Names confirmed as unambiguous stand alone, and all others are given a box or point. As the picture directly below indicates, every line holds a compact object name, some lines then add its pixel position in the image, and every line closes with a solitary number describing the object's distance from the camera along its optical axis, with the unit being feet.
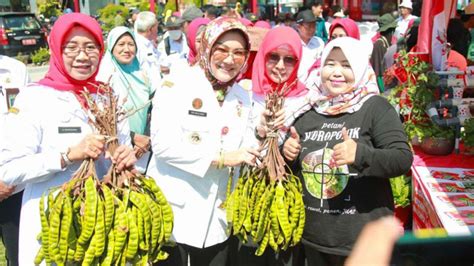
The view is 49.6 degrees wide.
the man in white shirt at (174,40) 28.39
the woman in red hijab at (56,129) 7.44
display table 9.68
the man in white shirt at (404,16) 28.52
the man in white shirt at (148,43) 17.73
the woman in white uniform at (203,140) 8.23
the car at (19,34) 58.71
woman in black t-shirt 7.79
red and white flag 14.85
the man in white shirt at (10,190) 9.73
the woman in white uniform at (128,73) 13.89
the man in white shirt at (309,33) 21.18
